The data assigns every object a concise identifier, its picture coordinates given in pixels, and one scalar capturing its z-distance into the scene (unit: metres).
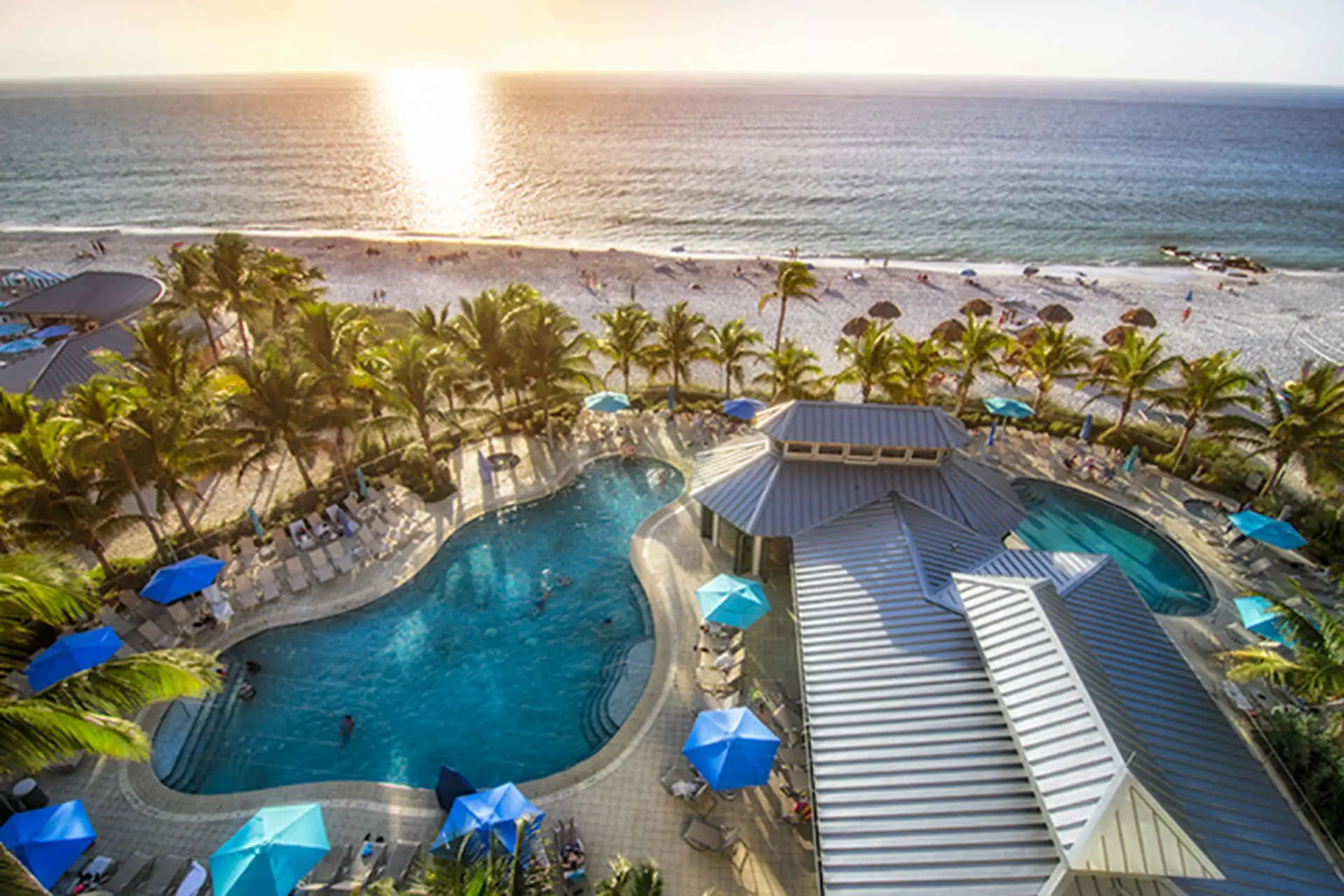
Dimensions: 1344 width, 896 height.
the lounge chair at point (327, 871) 13.17
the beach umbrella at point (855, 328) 40.38
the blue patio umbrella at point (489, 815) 12.92
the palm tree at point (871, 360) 27.86
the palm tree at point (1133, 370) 26.53
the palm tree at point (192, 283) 33.03
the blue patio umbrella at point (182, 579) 19.12
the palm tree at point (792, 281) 34.00
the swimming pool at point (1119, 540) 21.36
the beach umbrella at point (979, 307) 48.62
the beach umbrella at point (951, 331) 40.69
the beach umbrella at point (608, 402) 30.12
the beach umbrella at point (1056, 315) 46.12
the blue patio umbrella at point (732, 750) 13.92
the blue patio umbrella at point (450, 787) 14.20
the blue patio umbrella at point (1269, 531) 21.11
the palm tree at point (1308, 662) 12.29
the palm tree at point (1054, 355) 28.66
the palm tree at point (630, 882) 10.16
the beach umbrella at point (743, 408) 30.25
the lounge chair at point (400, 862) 13.06
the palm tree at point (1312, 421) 21.98
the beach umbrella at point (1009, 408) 29.33
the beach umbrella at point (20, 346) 37.38
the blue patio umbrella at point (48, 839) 12.48
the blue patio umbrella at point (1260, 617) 17.69
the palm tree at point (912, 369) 28.25
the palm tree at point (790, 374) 29.94
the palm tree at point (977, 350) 28.53
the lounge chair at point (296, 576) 20.86
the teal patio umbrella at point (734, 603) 18.03
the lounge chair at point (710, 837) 13.63
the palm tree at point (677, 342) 31.86
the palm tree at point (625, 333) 31.38
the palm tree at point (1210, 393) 24.14
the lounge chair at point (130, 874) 13.02
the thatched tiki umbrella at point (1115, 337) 40.06
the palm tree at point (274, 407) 22.45
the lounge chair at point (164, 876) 13.03
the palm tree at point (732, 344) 31.91
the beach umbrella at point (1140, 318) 46.28
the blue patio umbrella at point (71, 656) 15.88
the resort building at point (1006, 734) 9.96
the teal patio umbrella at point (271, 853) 11.91
